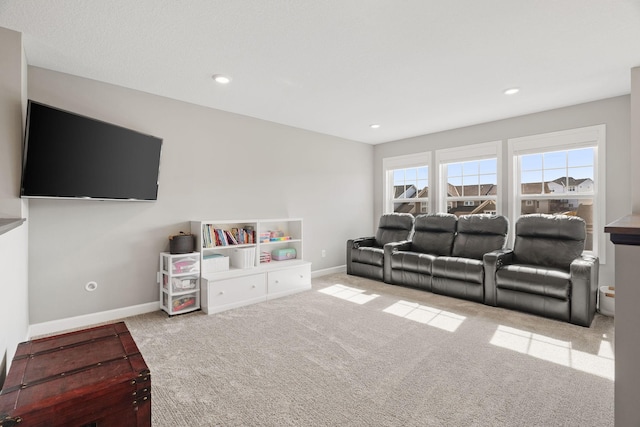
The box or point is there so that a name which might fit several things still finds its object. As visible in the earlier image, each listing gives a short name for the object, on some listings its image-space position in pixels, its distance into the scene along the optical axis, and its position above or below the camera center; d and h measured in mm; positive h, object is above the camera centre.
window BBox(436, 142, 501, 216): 4691 +559
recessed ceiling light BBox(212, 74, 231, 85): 3041 +1362
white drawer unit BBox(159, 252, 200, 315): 3332 -750
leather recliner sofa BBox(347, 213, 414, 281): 4855 -534
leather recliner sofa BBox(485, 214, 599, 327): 3041 -630
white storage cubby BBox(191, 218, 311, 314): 3523 -687
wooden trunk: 1127 -675
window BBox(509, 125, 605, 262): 3789 +506
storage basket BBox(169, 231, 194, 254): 3393 -321
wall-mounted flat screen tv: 2426 +508
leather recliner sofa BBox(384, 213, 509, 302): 3850 -583
